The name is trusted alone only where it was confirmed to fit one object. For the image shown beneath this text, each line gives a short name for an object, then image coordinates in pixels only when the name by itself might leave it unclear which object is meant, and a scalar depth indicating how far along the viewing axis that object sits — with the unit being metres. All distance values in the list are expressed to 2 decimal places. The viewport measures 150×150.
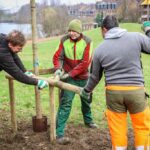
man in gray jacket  4.55
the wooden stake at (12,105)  6.13
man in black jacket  5.07
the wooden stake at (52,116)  5.62
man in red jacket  5.93
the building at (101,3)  46.52
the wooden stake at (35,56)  5.87
